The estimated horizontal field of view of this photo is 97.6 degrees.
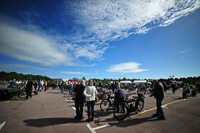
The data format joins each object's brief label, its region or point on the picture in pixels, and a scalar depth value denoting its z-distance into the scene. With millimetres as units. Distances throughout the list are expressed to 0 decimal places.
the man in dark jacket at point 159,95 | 4293
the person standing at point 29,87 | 8635
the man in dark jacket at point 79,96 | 4273
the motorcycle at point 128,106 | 4474
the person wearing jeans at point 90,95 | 3943
